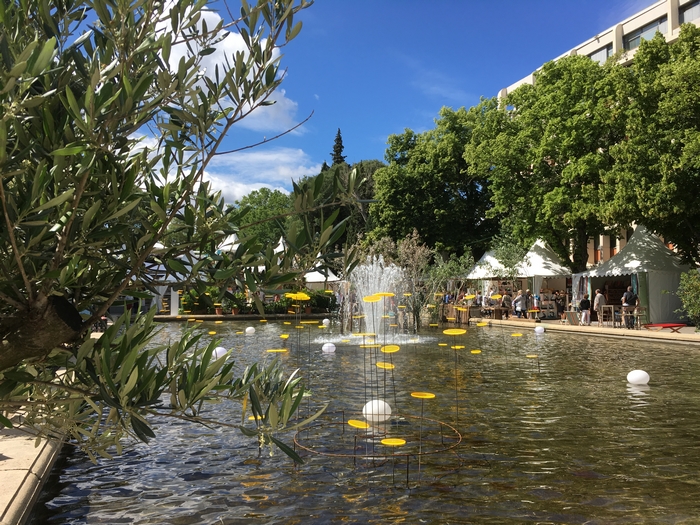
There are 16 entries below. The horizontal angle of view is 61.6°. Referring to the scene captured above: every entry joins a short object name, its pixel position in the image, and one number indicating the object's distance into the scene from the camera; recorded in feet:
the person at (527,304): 99.12
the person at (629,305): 79.87
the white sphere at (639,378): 39.32
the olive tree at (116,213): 6.61
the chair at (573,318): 89.45
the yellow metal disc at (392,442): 22.26
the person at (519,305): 98.63
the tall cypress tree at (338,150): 250.98
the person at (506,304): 103.37
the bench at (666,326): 71.05
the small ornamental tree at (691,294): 68.39
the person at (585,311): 85.92
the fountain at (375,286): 79.36
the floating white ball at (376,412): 28.35
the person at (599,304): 84.35
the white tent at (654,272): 83.05
